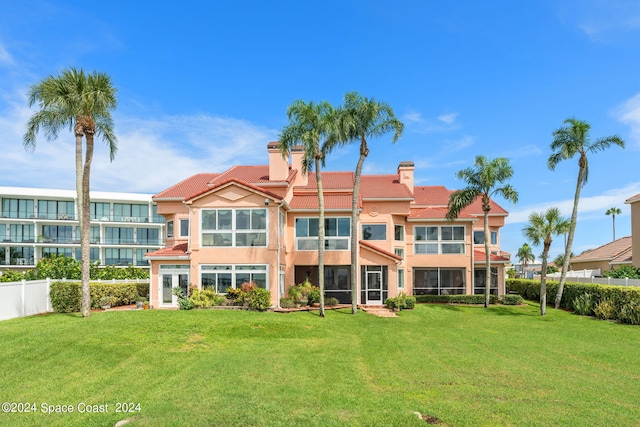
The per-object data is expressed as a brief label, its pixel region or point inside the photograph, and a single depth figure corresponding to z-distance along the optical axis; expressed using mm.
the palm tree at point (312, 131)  23984
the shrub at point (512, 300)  33469
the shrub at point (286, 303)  26516
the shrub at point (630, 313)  24500
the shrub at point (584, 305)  28562
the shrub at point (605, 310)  26328
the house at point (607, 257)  43456
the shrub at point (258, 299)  24641
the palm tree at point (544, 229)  27672
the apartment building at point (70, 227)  56812
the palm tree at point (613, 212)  92488
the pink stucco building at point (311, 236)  26328
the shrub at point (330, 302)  28406
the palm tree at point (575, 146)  28391
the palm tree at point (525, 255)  104812
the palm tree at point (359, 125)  24359
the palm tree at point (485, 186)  29891
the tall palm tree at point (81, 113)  20234
